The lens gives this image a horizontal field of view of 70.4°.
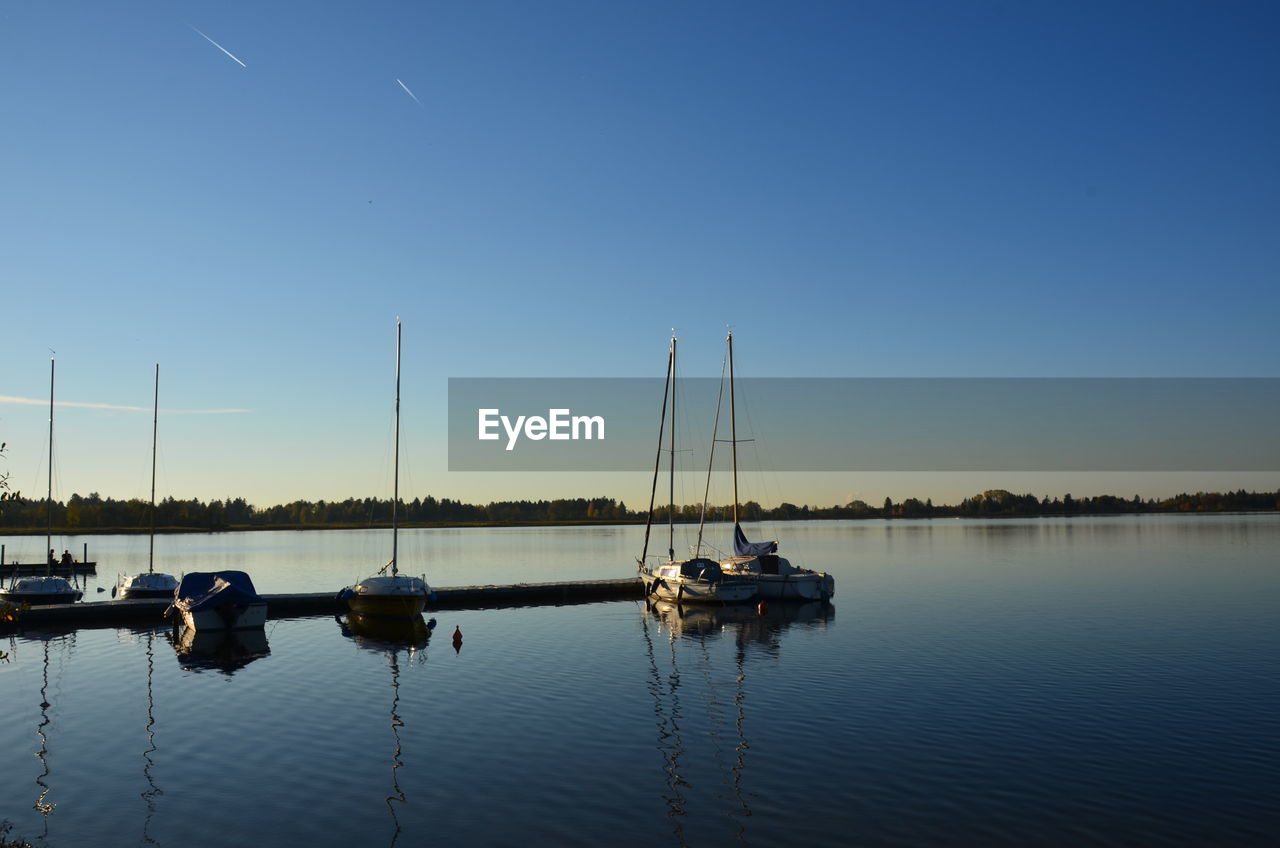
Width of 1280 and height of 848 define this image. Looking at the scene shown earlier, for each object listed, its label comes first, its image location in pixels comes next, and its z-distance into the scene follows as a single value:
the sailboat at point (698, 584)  63.72
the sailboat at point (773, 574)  64.62
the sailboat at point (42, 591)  60.75
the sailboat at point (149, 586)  58.97
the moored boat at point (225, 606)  49.09
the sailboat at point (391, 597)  54.09
